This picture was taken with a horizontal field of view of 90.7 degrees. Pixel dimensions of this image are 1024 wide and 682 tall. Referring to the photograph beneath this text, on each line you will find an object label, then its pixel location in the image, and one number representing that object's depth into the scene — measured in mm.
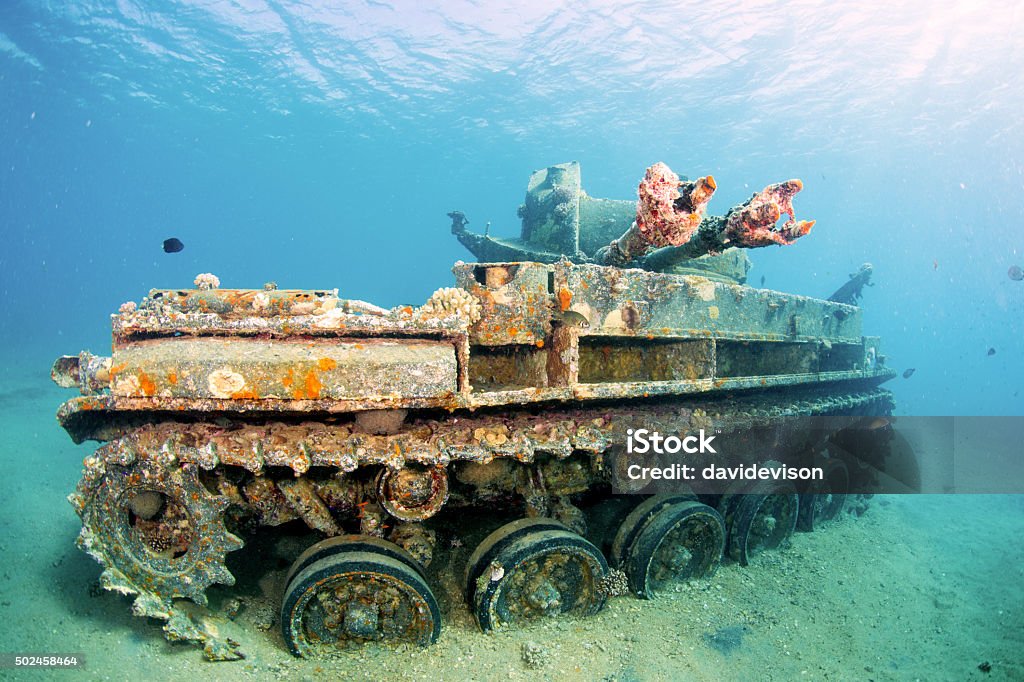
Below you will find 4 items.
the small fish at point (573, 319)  3908
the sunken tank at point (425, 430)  3039
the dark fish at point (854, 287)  12867
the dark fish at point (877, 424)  7375
